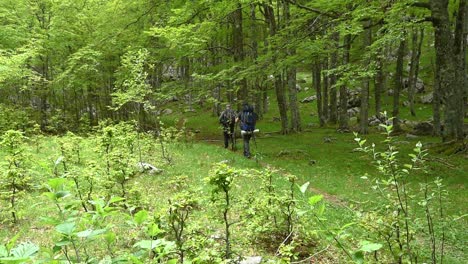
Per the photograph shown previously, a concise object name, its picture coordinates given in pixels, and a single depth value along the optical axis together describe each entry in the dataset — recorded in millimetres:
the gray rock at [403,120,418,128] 29216
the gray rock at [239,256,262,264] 6100
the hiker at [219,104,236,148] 19797
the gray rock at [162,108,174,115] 52344
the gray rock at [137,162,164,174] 13512
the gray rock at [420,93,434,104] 41116
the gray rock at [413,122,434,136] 25469
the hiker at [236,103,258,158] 18031
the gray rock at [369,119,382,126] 32287
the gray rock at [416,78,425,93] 44750
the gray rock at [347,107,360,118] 38994
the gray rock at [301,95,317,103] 49906
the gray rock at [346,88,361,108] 41688
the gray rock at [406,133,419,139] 24141
